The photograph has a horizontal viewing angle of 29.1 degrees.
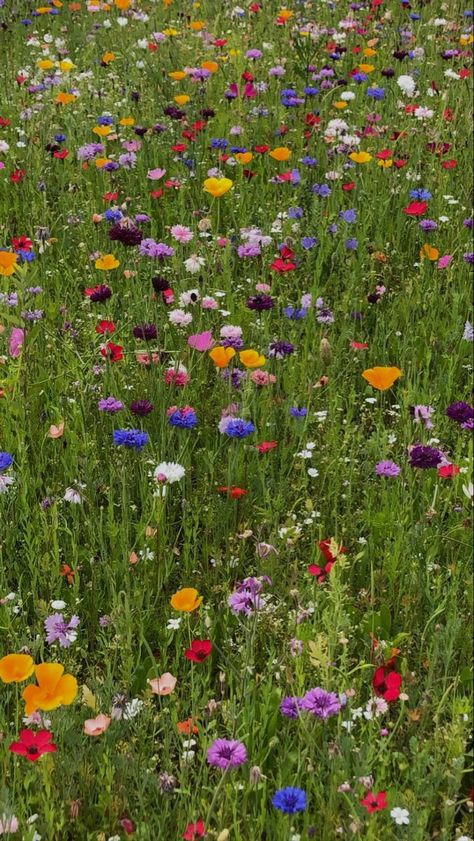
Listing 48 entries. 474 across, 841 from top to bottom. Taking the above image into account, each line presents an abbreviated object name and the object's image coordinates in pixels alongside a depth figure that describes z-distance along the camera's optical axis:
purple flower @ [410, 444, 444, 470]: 2.02
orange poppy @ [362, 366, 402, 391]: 2.29
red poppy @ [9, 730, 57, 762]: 1.44
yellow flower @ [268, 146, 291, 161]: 3.67
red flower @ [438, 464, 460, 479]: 2.08
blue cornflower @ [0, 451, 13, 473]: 2.12
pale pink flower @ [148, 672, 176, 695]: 1.62
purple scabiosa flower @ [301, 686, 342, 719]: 1.51
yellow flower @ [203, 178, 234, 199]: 3.00
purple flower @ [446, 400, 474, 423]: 2.15
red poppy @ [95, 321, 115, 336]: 2.63
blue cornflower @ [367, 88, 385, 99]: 4.21
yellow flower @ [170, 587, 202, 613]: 1.73
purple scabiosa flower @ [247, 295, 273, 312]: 2.52
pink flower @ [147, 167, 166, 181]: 3.47
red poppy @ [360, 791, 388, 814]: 1.38
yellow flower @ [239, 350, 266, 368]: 2.22
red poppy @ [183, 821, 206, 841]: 1.39
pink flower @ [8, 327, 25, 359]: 2.68
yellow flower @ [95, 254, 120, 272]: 2.87
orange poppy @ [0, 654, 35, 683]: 1.57
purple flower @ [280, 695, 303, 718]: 1.57
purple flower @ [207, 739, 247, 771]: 1.45
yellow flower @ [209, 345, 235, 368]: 2.27
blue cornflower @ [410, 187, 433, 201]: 3.37
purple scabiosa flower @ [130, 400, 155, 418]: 2.22
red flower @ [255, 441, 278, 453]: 2.25
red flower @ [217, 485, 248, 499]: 2.18
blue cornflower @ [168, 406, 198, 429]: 2.23
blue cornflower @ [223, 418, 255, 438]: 2.14
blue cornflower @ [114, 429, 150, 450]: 2.11
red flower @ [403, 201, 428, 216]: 3.22
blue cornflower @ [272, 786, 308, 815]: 1.35
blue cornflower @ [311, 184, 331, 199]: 3.52
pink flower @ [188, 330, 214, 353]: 2.51
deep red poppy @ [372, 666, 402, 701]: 1.61
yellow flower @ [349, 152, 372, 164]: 3.54
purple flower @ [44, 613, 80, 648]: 1.88
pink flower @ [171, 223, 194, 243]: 3.03
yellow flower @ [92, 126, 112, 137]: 3.87
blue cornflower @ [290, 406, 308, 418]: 2.36
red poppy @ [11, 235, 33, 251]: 3.15
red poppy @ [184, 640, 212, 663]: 1.64
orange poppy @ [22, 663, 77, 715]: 1.48
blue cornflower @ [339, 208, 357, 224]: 3.26
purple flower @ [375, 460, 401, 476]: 2.18
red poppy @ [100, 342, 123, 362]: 2.42
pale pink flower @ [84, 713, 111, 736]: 1.56
